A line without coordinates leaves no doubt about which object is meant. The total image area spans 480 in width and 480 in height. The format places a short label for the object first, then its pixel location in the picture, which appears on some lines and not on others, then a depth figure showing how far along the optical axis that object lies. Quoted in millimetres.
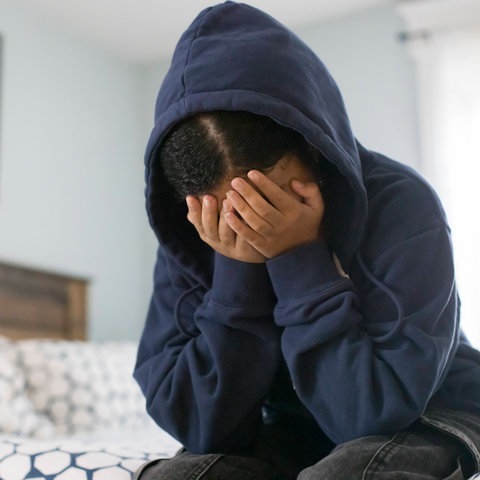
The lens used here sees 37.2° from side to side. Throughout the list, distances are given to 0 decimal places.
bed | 1656
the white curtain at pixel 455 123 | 2643
